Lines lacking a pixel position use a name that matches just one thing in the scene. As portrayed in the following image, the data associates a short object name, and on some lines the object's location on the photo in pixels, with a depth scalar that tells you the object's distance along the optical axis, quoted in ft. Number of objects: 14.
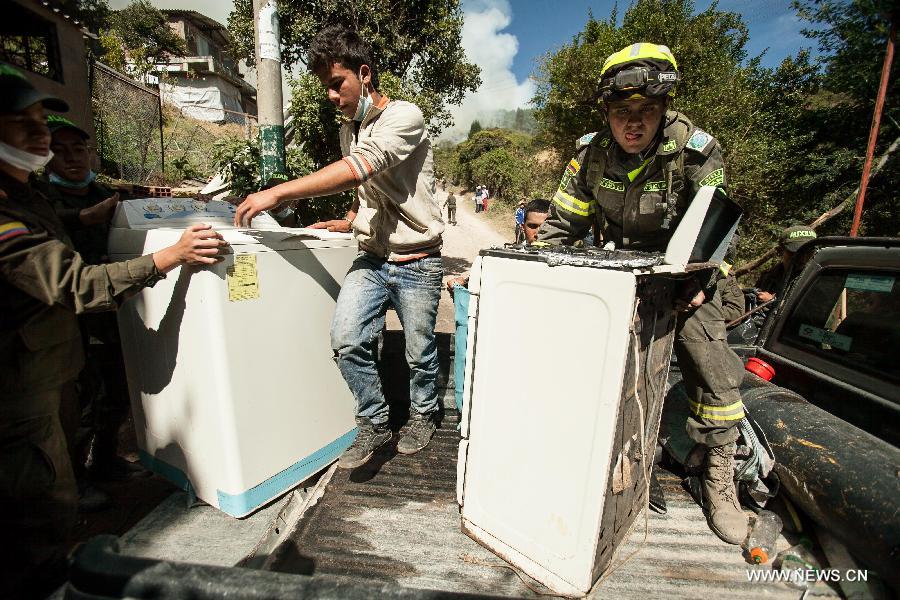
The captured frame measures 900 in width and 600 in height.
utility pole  10.48
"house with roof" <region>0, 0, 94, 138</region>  29.96
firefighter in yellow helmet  5.92
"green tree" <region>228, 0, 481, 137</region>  24.31
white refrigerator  4.59
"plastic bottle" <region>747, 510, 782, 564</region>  5.50
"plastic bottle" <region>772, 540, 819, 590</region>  5.24
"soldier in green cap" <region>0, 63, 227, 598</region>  4.63
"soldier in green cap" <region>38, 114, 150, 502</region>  7.26
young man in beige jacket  6.70
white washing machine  6.16
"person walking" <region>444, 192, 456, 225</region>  62.08
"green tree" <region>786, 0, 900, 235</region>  27.14
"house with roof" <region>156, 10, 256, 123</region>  82.12
